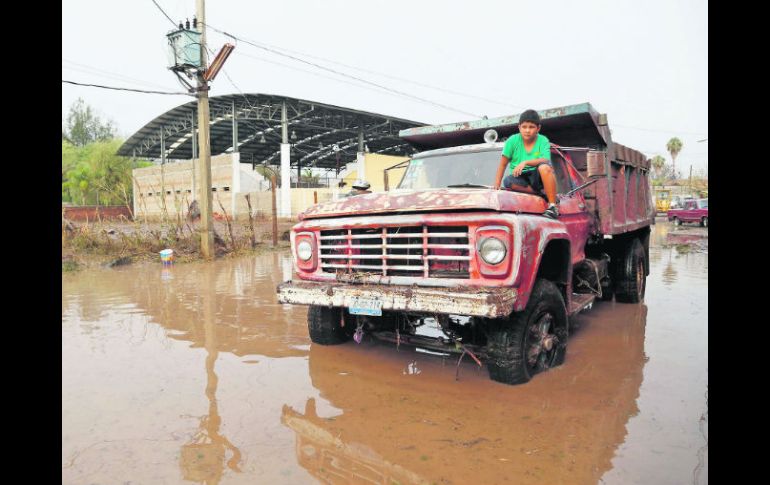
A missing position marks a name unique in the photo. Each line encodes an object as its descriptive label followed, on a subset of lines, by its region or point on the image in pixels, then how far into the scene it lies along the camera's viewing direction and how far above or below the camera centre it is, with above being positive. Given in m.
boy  4.26 +0.58
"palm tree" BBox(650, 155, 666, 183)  59.86 +7.12
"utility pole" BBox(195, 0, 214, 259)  12.27 +1.83
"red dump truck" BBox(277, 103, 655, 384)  3.48 -0.26
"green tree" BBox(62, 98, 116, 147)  61.91 +12.36
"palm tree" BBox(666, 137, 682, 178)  62.03 +9.54
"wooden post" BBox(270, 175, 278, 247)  14.67 -0.26
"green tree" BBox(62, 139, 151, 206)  41.12 +4.31
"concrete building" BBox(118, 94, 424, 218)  26.28 +5.55
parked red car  25.53 +0.57
